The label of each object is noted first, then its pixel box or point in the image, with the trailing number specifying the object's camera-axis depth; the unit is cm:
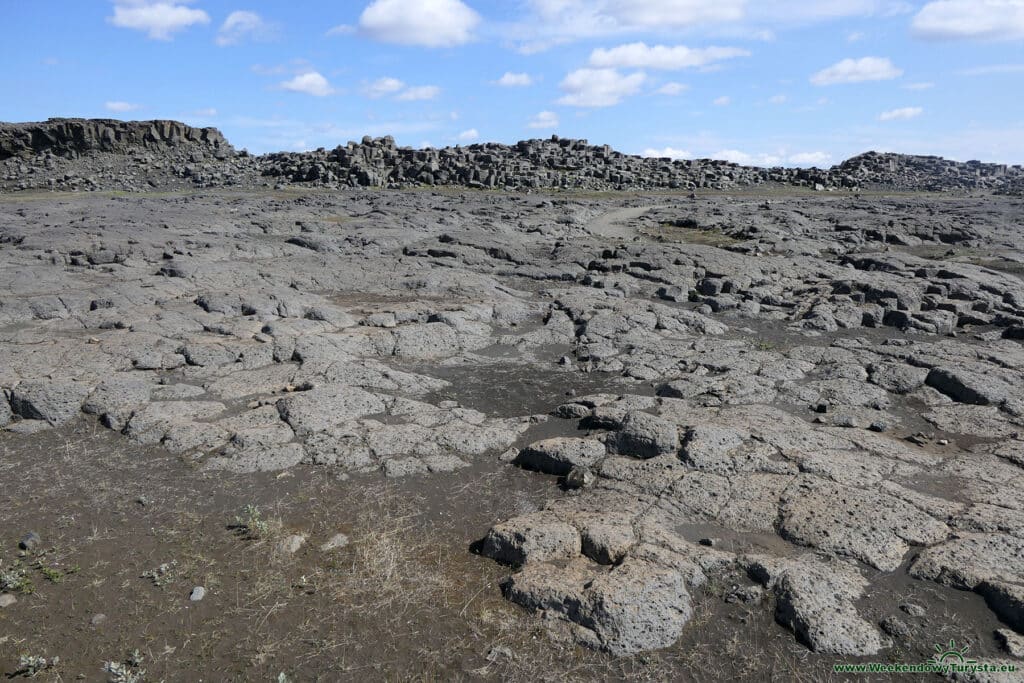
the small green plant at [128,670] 330
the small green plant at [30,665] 337
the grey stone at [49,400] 614
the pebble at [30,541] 437
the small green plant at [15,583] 398
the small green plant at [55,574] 408
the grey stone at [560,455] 553
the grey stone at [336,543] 444
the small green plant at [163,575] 405
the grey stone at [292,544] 438
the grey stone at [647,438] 566
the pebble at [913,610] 383
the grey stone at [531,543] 427
